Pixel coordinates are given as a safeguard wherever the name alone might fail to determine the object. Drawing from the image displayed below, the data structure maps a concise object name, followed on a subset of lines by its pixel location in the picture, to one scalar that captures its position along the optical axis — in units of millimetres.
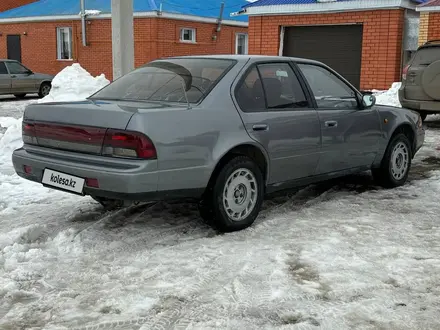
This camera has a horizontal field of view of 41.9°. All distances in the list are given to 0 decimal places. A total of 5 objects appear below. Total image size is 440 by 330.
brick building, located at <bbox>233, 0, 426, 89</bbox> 16000
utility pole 8922
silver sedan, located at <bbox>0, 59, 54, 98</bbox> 19484
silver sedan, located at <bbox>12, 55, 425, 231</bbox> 4215
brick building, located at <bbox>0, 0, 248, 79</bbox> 23172
